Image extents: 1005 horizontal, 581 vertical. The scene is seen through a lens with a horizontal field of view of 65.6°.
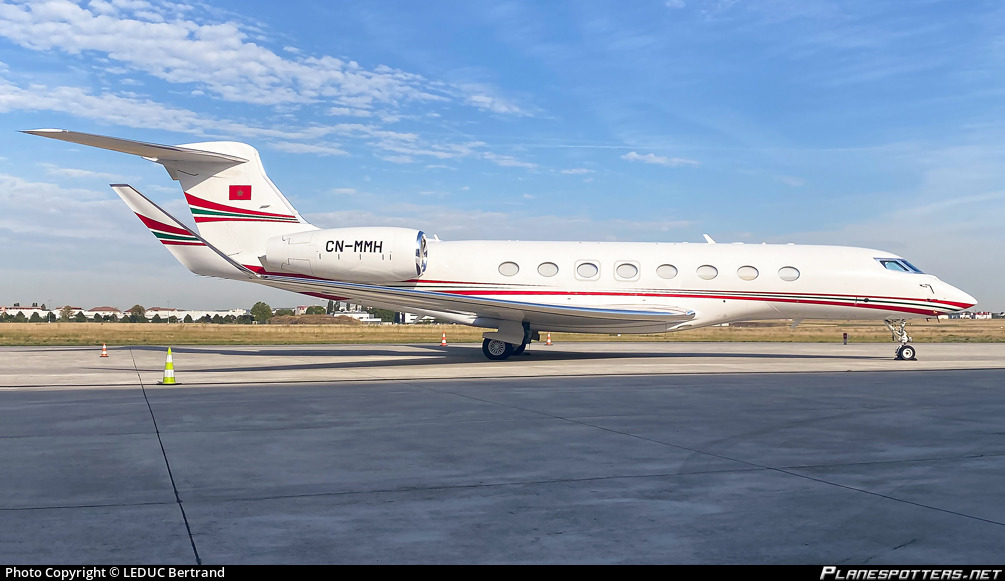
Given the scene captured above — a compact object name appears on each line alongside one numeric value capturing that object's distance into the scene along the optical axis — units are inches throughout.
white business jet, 797.9
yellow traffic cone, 542.0
